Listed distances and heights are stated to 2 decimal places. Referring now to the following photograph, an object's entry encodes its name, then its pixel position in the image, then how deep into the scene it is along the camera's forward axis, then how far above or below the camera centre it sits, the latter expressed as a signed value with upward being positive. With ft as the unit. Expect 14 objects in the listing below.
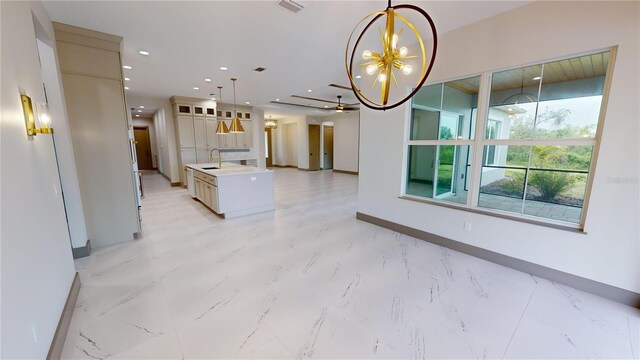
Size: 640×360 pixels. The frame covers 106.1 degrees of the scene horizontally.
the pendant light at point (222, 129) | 17.74 +1.04
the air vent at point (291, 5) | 8.14 +4.73
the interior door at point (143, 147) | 40.68 -0.69
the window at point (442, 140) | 10.74 +0.16
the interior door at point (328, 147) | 40.66 -0.60
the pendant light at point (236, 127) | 16.07 +1.09
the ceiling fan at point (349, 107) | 28.53 +4.65
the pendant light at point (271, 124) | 43.73 +3.49
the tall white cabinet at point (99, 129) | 9.71 +0.60
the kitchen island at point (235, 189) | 14.69 -2.98
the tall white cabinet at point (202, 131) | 24.64 +1.29
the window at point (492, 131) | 9.71 +0.52
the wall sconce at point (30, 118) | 5.48 +0.58
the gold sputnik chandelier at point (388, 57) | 5.05 +1.97
